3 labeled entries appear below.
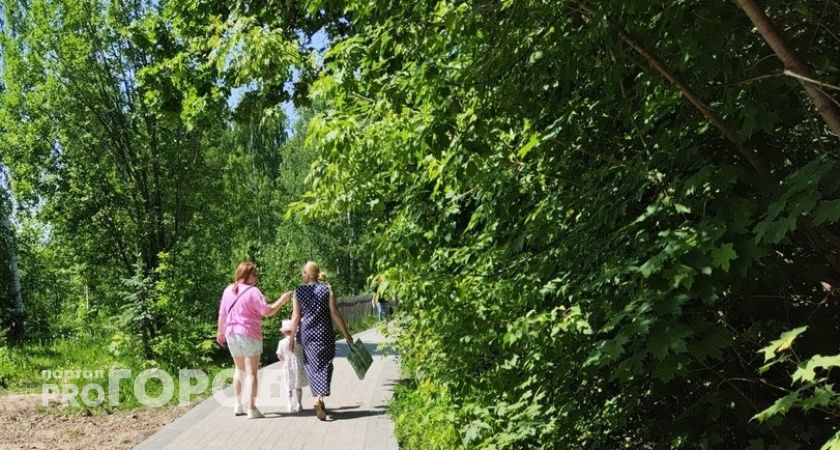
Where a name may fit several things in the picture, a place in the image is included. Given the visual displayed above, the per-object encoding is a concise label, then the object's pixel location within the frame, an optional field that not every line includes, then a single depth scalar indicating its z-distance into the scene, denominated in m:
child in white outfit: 8.68
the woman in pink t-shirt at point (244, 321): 8.13
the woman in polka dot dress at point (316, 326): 8.26
